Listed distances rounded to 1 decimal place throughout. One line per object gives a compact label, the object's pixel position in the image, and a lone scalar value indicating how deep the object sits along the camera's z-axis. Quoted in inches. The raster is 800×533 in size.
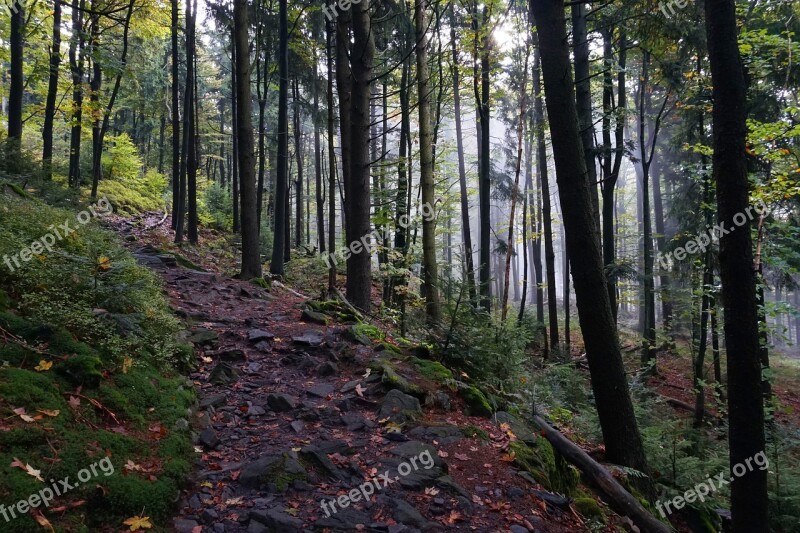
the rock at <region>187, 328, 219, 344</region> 253.2
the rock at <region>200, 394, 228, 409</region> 192.2
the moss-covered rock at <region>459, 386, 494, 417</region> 221.8
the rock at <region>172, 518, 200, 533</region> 119.4
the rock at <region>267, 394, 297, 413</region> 199.6
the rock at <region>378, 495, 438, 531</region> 134.3
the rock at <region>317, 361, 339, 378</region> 243.1
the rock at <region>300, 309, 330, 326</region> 323.9
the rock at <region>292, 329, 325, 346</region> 272.8
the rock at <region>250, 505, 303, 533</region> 124.2
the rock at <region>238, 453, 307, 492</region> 143.3
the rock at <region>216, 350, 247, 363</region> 246.4
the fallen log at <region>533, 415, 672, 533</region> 178.4
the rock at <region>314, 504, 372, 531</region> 127.8
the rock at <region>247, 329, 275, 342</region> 273.7
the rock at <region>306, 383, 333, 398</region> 218.1
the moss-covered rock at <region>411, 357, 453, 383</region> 240.7
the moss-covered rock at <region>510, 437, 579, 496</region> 180.7
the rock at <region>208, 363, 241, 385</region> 217.9
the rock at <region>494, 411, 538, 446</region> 206.7
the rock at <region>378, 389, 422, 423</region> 198.2
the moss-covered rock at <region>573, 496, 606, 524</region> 167.3
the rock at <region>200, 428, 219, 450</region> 164.1
